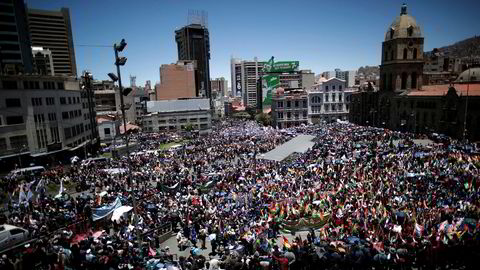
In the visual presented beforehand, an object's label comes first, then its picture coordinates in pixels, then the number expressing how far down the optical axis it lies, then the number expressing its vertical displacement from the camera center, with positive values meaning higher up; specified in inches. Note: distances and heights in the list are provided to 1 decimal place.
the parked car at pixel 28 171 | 1282.0 -303.2
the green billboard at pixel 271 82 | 4511.8 +212.4
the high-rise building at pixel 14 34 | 2883.9 +720.6
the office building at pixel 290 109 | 3193.9 -148.9
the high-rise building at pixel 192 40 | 7559.1 +1535.4
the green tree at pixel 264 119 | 4011.3 -330.9
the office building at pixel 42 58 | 3710.6 +623.9
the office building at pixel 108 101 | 3666.3 +7.7
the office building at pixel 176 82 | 5118.1 +299.8
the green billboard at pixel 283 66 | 4911.4 +489.1
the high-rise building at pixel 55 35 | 4884.1 +1177.4
